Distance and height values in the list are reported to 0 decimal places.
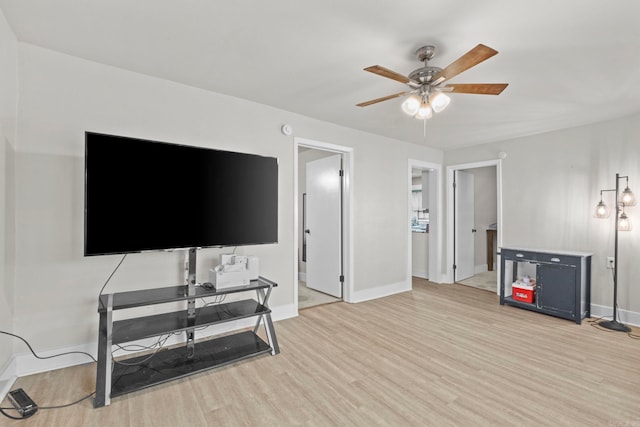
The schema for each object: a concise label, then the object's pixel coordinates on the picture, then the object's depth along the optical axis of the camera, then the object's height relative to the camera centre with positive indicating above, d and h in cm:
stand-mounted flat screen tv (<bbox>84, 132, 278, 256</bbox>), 208 +11
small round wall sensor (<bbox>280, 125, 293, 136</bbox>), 343 +93
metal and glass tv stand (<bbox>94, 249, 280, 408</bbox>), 197 -92
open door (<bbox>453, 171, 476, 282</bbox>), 536 -25
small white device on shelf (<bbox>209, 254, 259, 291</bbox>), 251 -52
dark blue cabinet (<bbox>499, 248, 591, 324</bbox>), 347 -84
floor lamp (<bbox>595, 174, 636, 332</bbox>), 333 -12
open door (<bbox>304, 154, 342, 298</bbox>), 429 -20
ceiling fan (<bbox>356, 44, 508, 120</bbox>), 197 +90
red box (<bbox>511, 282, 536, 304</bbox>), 390 -104
